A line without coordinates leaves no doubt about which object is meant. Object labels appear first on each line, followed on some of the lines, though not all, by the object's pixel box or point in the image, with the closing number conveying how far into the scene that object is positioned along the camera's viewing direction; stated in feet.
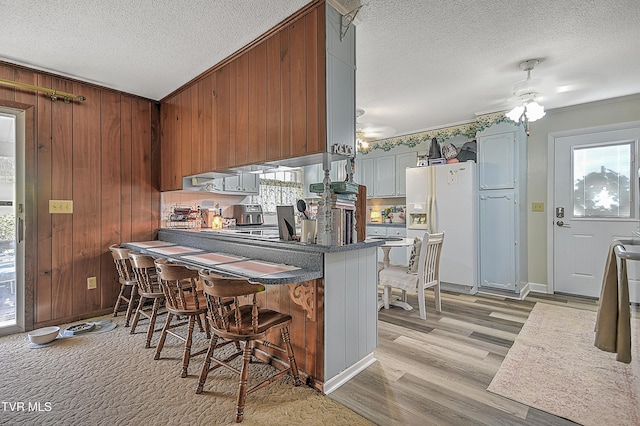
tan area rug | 5.82
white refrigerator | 14.05
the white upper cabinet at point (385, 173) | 18.03
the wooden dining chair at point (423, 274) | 10.52
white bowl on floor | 8.69
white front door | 12.43
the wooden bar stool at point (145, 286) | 8.30
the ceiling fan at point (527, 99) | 10.30
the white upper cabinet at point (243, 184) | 14.21
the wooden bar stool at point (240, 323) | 5.71
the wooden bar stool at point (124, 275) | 9.87
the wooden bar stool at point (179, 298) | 6.95
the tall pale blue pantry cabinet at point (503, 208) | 13.66
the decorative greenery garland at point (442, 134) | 14.23
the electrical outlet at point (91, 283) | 11.07
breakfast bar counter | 6.46
